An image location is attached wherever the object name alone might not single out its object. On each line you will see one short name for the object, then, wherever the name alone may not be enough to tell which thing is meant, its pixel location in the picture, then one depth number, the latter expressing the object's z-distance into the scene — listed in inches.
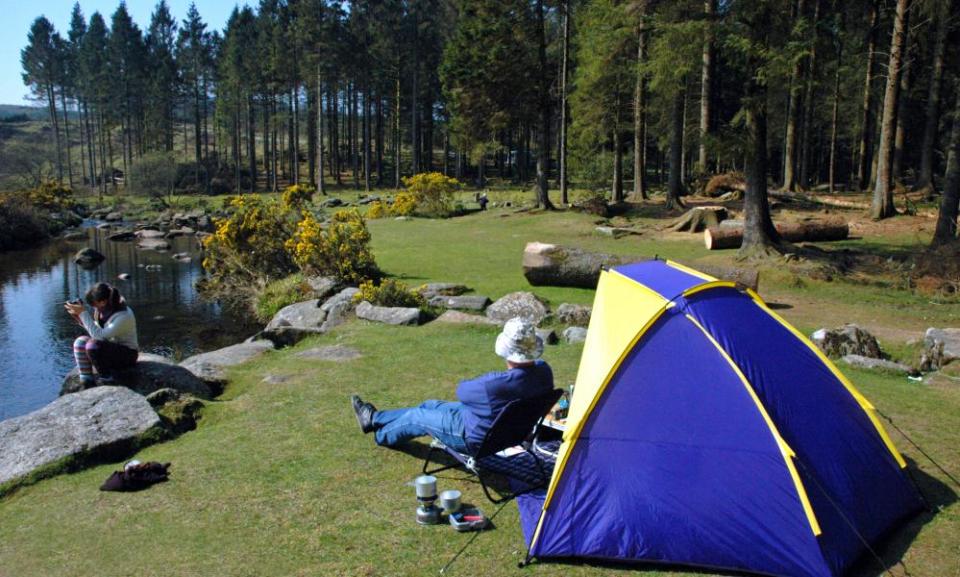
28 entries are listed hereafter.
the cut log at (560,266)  587.8
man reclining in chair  216.2
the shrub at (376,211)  1349.7
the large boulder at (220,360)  390.6
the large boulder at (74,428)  252.5
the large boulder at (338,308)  528.4
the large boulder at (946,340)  366.6
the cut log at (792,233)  751.7
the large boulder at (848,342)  388.8
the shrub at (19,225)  1208.5
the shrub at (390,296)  549.6
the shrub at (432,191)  1316.4
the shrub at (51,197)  1567.4
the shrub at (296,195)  883.4
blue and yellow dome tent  180.2
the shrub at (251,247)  716.7
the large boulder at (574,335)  425.1
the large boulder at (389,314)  498.0
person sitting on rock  330.3
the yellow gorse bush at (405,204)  1328.7
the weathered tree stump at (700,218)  863.1
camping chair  214.1
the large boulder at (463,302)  532.9
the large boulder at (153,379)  340.5
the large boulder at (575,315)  466.3
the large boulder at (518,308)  490.3
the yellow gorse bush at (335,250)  666.2
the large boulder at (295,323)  492.2
